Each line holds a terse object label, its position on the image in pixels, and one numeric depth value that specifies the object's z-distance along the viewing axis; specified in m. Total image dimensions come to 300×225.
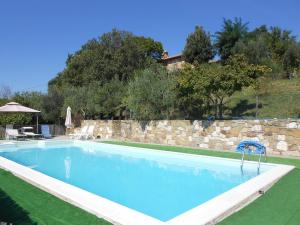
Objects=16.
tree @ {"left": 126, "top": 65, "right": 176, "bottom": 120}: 15.20
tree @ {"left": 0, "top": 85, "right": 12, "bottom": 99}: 36.75
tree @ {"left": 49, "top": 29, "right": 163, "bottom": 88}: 28.97
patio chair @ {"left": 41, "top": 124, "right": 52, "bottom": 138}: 20.38
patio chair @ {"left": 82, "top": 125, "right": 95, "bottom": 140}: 18.91
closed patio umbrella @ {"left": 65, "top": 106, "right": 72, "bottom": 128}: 19.58
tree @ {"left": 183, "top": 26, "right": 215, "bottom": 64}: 33.72
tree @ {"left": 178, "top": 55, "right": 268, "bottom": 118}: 12.45
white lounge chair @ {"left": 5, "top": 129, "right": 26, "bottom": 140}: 17.30
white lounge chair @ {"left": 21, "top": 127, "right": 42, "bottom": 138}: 18.29
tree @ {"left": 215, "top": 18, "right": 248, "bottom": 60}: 33.19
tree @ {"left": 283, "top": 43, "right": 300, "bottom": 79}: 26.92
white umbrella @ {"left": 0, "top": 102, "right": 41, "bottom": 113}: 17.32
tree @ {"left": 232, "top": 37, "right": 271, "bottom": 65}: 27.85
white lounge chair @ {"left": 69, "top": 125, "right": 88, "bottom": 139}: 18.55
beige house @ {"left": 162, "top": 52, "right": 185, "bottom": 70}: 49.19
